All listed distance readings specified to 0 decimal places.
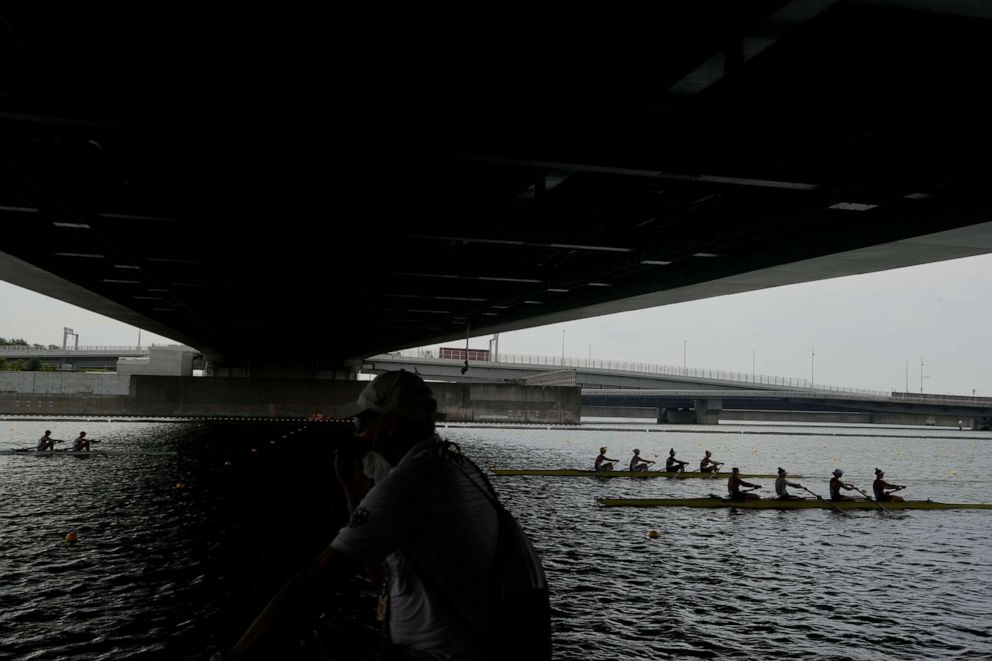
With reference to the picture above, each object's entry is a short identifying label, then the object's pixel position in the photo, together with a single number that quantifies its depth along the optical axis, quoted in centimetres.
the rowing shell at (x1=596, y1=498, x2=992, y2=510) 3098
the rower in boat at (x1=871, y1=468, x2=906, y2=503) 3231
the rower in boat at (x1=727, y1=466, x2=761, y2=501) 3103
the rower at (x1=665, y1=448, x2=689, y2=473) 4178
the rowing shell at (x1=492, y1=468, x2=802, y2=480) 3982
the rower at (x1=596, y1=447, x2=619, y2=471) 4162
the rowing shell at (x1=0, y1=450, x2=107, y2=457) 4256
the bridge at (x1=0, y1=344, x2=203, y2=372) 13675
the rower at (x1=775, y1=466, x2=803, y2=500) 3209
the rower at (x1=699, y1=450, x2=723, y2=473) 4129
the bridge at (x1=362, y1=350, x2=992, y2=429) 10812
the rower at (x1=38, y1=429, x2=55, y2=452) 4228
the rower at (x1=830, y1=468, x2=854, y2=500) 3164
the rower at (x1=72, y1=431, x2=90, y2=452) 4316
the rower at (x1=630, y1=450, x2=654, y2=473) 4257
